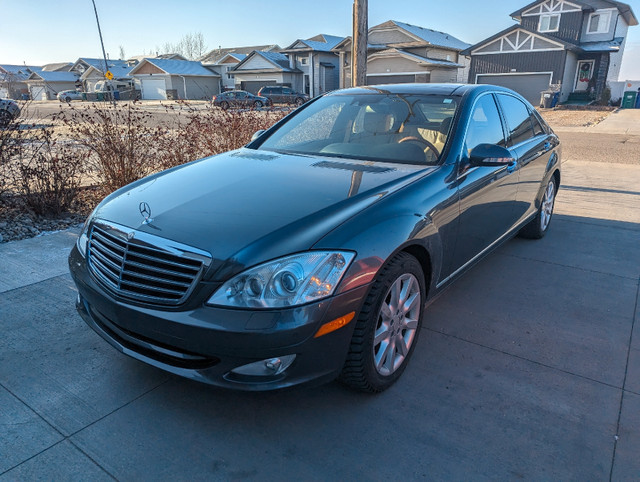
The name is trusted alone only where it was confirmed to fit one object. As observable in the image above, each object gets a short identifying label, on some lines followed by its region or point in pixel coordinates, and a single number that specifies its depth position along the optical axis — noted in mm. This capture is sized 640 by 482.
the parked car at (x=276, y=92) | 36625
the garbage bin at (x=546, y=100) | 29891
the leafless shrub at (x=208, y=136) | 6879
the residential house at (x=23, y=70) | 66962
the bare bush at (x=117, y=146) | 6109
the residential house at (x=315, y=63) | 45062
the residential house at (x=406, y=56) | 36219
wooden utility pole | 7199
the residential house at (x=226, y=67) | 55150
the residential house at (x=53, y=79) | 65375
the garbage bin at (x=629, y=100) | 32438
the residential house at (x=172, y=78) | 51500
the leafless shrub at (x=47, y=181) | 5695
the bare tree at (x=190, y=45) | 107938
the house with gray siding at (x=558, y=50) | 33000
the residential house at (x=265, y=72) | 46625
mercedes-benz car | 2104
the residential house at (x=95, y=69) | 61875
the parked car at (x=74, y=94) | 54644
